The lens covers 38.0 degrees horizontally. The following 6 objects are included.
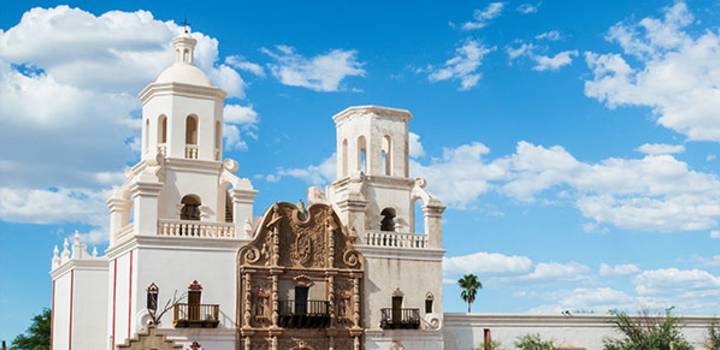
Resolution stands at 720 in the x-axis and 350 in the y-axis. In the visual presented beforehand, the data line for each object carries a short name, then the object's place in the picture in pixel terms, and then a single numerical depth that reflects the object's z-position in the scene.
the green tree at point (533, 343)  42.03
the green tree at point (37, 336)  60.62
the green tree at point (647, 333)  43.59
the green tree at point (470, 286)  63.75
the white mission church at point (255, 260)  37.41
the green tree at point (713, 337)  45.82
